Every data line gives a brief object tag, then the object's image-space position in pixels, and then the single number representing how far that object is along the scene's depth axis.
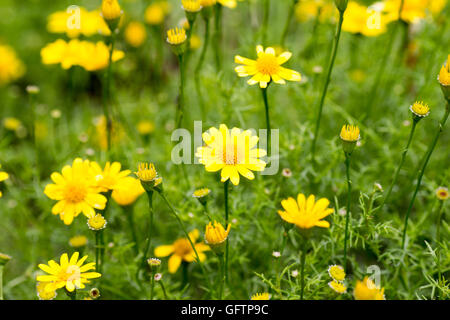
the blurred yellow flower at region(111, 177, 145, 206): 0.35
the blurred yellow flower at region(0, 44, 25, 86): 0.53
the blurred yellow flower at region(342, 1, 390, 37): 0.39
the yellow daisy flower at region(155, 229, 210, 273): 0.36
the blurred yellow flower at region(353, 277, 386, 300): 0.30
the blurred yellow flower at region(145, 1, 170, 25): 0.43
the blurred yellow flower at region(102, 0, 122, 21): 0.34
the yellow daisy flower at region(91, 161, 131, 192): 0.33
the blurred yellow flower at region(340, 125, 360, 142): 0.32
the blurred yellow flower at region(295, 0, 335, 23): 0.44
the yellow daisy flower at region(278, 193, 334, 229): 0.31
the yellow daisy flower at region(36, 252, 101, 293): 0.31
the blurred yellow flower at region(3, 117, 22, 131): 0.40
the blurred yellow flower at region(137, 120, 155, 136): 0.40
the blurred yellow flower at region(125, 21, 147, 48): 0.48
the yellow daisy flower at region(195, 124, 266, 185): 0.32
